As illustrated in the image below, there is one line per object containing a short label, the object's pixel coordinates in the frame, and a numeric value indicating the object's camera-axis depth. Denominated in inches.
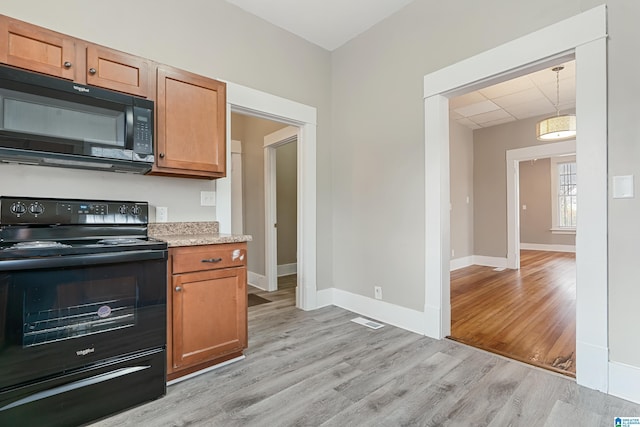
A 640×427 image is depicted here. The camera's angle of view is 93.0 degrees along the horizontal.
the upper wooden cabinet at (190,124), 86.7
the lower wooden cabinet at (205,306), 77.8
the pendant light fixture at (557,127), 162.6
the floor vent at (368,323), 119.5
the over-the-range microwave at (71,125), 65.2
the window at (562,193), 338.6
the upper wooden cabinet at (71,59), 66.8
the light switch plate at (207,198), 105.7
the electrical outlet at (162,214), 95.8
